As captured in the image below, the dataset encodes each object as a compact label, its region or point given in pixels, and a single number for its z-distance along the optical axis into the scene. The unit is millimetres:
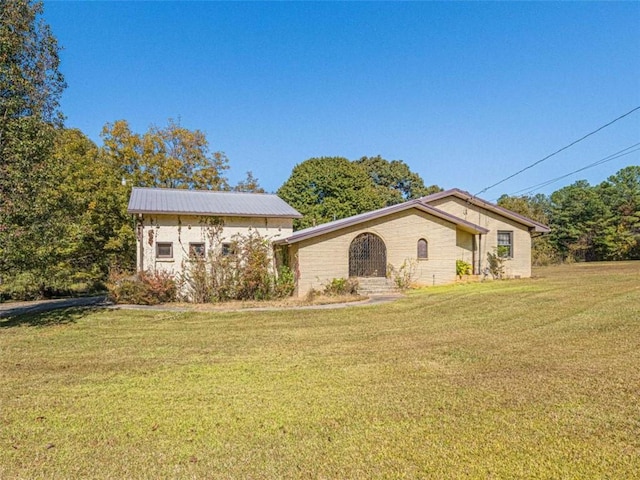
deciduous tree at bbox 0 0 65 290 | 10320
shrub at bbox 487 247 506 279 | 20781
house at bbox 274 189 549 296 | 16641
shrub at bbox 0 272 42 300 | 17023
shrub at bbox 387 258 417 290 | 17927
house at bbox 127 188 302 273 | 16094
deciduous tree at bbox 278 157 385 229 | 37156
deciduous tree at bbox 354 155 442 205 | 44969
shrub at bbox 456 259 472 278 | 19883
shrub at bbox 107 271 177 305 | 14945
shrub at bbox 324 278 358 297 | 16331
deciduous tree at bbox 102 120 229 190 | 26984
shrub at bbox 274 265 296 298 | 16250
